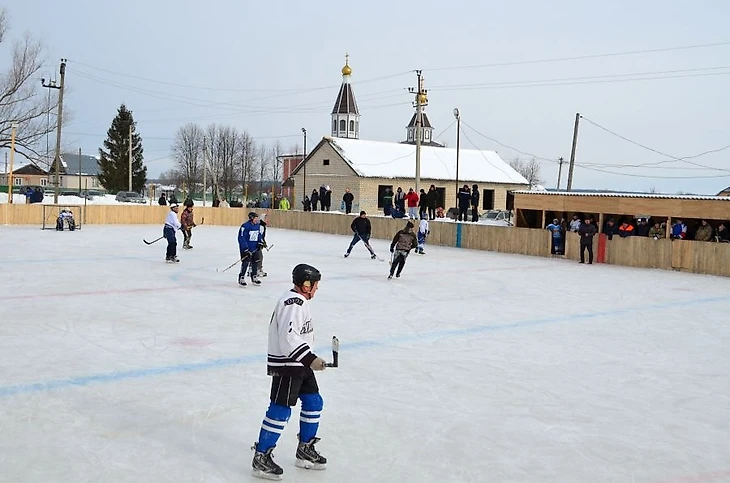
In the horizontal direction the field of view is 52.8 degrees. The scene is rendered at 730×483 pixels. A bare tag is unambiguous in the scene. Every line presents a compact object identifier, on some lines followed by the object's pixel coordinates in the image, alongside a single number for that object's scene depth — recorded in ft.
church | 164.66
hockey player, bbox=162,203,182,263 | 61.31
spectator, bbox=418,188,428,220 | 95.07
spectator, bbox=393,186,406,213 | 113.38
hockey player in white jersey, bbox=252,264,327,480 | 16.51
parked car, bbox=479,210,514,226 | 115.96
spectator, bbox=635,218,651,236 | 75.97
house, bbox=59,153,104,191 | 328.90
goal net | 101.45
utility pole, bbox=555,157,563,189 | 254.57
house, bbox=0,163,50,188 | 328.08
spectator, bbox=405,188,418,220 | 103.71
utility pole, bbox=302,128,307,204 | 172.65
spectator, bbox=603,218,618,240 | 74.94
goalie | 100.56
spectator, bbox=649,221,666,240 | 73.05
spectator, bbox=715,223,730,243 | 69.10
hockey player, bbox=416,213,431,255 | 80.33
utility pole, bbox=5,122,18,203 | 118.68
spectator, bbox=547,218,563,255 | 79.51
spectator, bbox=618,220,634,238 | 74.33
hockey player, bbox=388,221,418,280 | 54.70
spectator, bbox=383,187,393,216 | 113.11
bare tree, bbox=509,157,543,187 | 429.58
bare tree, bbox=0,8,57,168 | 157.99
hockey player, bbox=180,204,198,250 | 75.66
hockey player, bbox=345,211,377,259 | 68.81
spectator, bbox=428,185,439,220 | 105.09
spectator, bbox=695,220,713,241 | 69.72
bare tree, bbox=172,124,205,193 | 314.14
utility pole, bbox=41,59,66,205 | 132.57
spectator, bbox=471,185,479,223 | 100.14
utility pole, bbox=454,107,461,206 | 145.79
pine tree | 229.45
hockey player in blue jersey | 49.62
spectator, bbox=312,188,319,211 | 128.26
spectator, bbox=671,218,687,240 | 70.95
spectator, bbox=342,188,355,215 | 116.37
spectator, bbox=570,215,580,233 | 80.07
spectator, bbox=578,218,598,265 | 73.00
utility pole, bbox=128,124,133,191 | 201.77
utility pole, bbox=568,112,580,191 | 129.76
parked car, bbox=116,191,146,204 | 181.47
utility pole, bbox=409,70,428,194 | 114.40
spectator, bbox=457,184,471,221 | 99.96
